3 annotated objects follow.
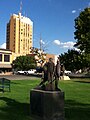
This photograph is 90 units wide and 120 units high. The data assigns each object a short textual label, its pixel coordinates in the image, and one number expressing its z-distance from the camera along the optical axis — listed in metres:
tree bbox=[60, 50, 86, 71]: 21.41
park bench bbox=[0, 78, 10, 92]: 8.58
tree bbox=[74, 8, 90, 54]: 20.99
